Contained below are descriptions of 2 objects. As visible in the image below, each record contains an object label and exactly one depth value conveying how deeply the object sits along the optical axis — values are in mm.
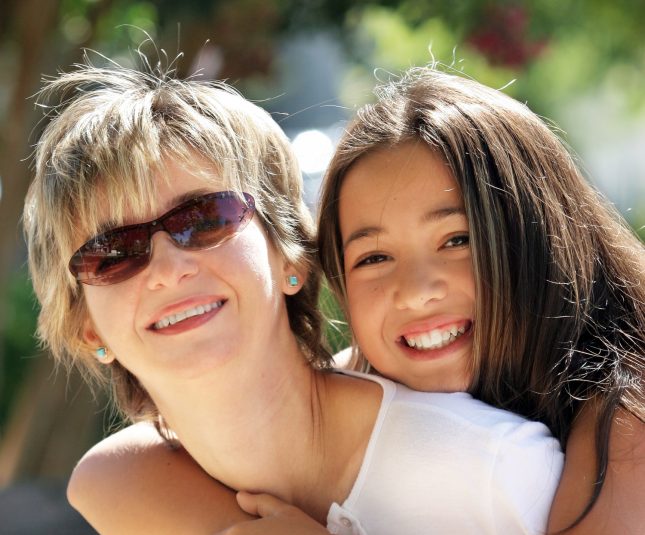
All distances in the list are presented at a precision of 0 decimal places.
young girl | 2576
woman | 2387
